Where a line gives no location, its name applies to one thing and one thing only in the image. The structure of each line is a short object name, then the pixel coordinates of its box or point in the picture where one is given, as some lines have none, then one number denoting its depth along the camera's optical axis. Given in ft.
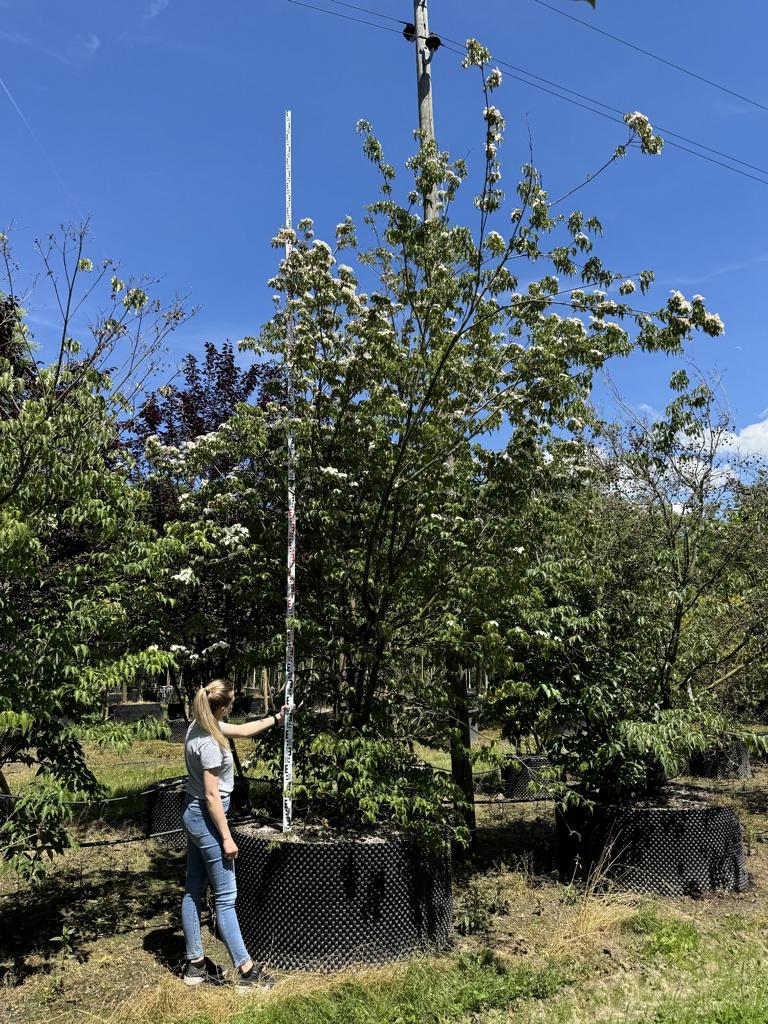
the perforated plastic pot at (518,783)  28.97
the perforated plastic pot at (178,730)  50.72
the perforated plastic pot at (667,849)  17.15
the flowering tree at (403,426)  14.73
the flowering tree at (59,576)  12.16
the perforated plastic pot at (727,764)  33.19
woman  12.43
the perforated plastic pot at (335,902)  13.10
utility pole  24.21
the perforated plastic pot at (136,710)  55.93
